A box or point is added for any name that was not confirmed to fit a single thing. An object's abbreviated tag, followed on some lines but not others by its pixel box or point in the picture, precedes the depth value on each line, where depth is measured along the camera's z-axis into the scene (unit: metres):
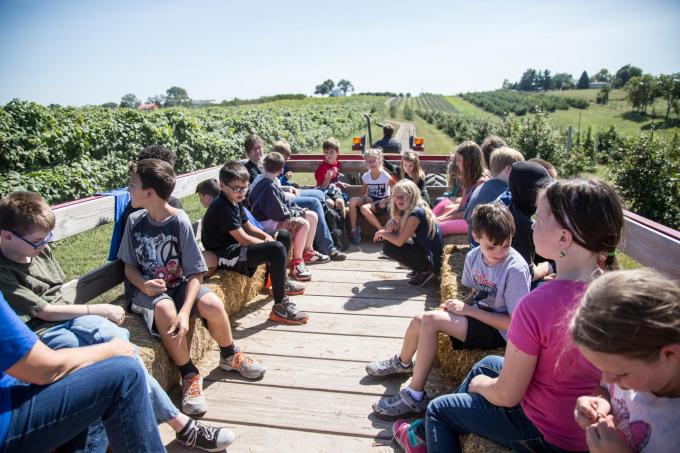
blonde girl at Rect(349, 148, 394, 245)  6.05
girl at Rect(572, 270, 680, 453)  1.15
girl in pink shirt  1.64
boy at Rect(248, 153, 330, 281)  4.78
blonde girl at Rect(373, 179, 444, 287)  4.62
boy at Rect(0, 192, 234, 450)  2.22
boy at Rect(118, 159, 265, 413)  2.95
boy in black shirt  3.87
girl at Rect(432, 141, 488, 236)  4.73
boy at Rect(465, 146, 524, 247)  3.86
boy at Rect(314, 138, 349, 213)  6.27
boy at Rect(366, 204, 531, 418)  2.60
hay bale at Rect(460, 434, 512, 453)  1.88
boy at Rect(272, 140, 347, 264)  5.63
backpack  6.04
